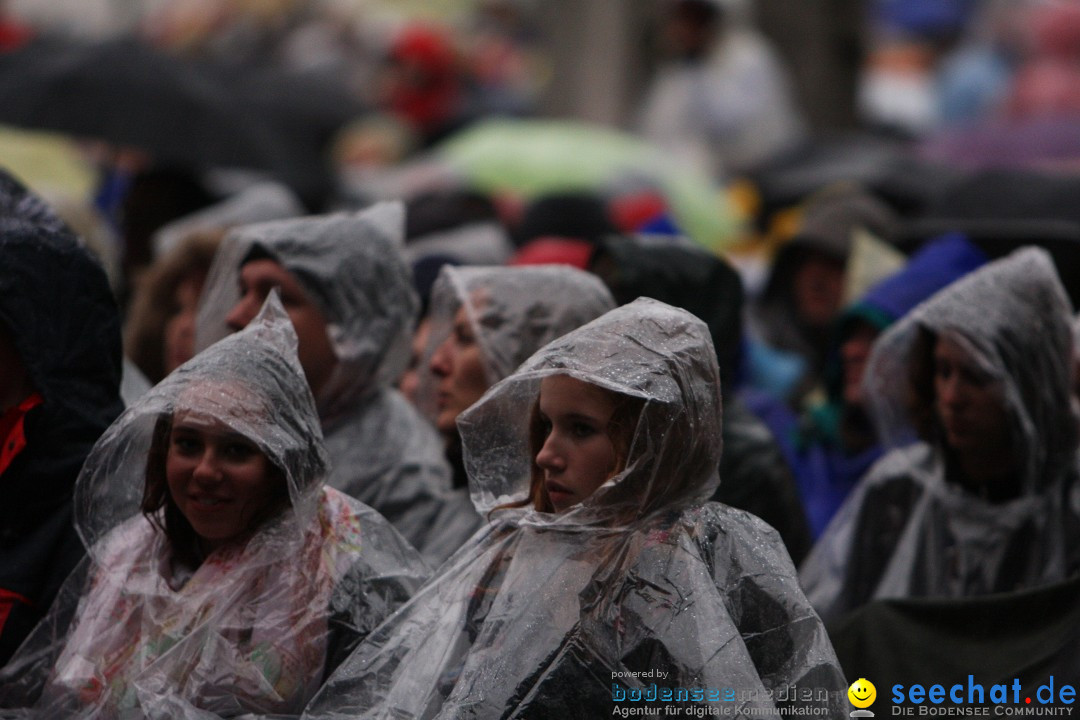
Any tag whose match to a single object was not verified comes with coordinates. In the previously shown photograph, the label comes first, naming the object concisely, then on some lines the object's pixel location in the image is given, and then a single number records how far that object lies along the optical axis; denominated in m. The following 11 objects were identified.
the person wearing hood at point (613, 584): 6.93
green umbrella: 20.91
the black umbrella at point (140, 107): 17.81
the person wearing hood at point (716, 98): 23.36
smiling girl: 7.52
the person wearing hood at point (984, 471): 9.54
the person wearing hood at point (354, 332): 9.62
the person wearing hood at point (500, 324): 9.63
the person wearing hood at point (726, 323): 10.28
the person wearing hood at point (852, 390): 11.99
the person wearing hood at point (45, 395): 8.36
